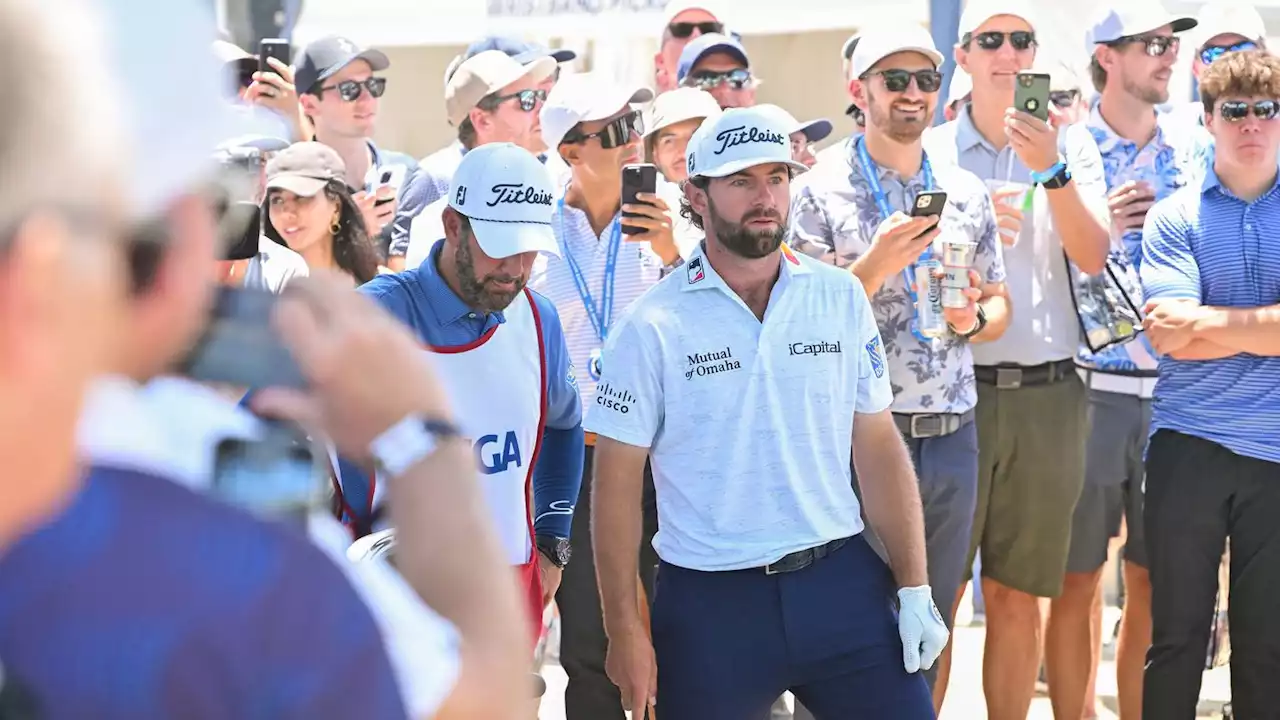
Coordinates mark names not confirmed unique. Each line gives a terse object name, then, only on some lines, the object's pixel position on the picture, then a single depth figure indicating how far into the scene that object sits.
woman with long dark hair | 9.98
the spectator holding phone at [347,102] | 12.24
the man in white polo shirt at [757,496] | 7.57
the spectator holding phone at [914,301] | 9.96
